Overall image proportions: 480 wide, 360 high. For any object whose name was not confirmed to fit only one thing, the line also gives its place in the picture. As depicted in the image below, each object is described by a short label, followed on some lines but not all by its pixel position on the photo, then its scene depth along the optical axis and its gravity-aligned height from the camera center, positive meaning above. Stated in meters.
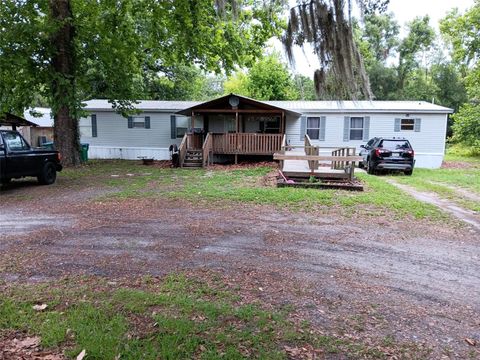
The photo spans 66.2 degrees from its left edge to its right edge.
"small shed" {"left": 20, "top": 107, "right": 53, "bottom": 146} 23.25 +0.22
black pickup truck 8.92 -0.60
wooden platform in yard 10.95 -0.91
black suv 13.68 -0.47
